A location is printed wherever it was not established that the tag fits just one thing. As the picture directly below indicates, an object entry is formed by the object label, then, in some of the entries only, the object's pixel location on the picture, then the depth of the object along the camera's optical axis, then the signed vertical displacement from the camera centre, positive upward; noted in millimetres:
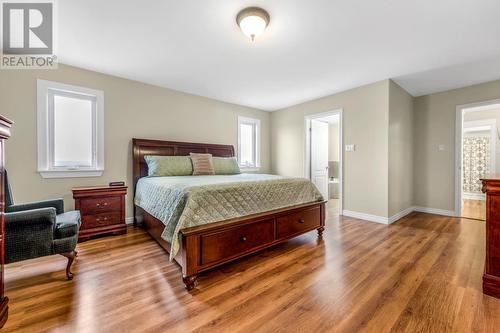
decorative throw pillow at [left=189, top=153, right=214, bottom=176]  3635 +28
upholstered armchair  1687 -577
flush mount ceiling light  1968 +1362
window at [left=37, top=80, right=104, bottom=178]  2918 +517
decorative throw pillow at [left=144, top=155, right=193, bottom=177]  3403 -3
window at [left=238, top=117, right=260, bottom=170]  5350 +574
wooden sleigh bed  1769 -697
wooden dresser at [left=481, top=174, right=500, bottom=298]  1651 -578
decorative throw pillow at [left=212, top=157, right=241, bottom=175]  3916 -8
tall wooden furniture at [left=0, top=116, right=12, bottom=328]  1365 -365
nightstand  2807 -590
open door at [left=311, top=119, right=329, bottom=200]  5090 +253
